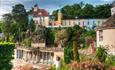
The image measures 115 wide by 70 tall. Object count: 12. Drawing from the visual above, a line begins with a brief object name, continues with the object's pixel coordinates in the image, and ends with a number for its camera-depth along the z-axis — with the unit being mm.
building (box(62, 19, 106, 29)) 49640
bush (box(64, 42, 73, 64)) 19356
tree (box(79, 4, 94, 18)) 49611
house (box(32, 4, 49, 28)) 52558
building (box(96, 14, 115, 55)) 17438
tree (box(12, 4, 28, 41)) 44089
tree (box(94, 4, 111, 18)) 47140
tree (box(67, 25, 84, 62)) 35521
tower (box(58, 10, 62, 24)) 50454
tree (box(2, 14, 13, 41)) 43388
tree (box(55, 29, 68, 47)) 36033
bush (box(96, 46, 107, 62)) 15425
